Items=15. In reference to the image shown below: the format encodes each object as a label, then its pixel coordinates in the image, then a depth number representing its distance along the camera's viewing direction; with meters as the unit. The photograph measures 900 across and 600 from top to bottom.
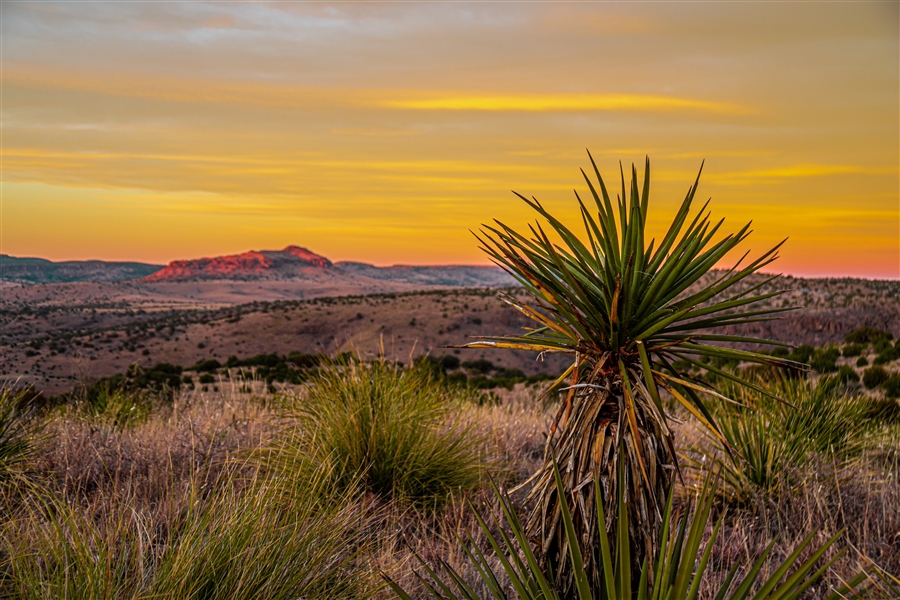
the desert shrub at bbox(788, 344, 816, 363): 14.54
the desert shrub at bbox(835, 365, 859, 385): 12.57
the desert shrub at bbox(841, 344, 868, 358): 17.83
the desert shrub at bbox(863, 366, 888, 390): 13.02
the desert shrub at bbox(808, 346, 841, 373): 15.19
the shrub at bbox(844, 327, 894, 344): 20.97
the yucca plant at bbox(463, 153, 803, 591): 2.15
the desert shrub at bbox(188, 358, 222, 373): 30.09
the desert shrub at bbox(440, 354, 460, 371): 37.38
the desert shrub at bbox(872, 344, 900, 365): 15.47
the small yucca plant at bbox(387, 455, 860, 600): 1.70
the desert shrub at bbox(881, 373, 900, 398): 11.75
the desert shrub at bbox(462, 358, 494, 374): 38.44
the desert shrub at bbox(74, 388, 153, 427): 7.76
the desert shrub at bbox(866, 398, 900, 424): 8.49
